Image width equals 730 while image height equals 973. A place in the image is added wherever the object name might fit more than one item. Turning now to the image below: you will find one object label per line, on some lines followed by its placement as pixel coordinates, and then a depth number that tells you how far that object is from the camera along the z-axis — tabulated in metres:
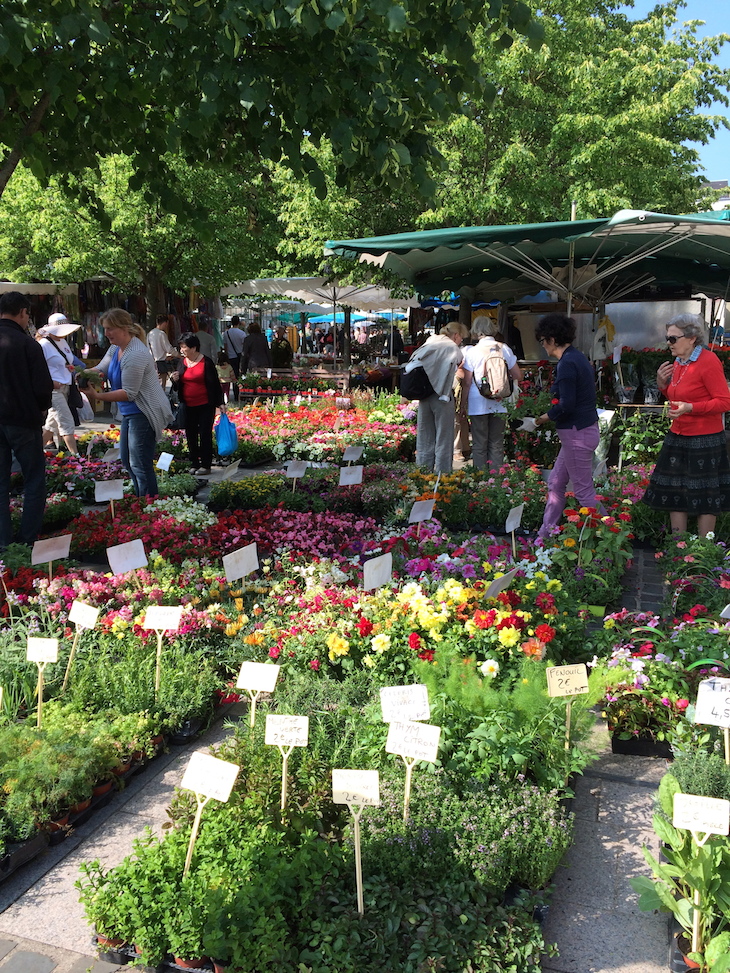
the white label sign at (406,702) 2.87
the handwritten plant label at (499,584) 3.94
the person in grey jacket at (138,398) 6.78
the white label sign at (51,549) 4.63
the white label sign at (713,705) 2.81
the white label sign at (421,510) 5.41
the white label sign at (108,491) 6.20
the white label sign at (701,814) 2.37
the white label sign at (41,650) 3.47
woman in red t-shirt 8.96
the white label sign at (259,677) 3.19
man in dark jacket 5.66
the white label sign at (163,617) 3.67
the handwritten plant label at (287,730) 2.82
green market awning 7.20
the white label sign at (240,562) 4.44
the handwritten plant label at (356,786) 2.53
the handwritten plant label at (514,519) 5.21
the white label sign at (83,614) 3.78
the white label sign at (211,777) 2.54
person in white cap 8.97
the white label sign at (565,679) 3.08
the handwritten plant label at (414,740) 2.67
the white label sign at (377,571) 4.12
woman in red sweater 5.38
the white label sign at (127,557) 4.52
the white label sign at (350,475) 6.68
